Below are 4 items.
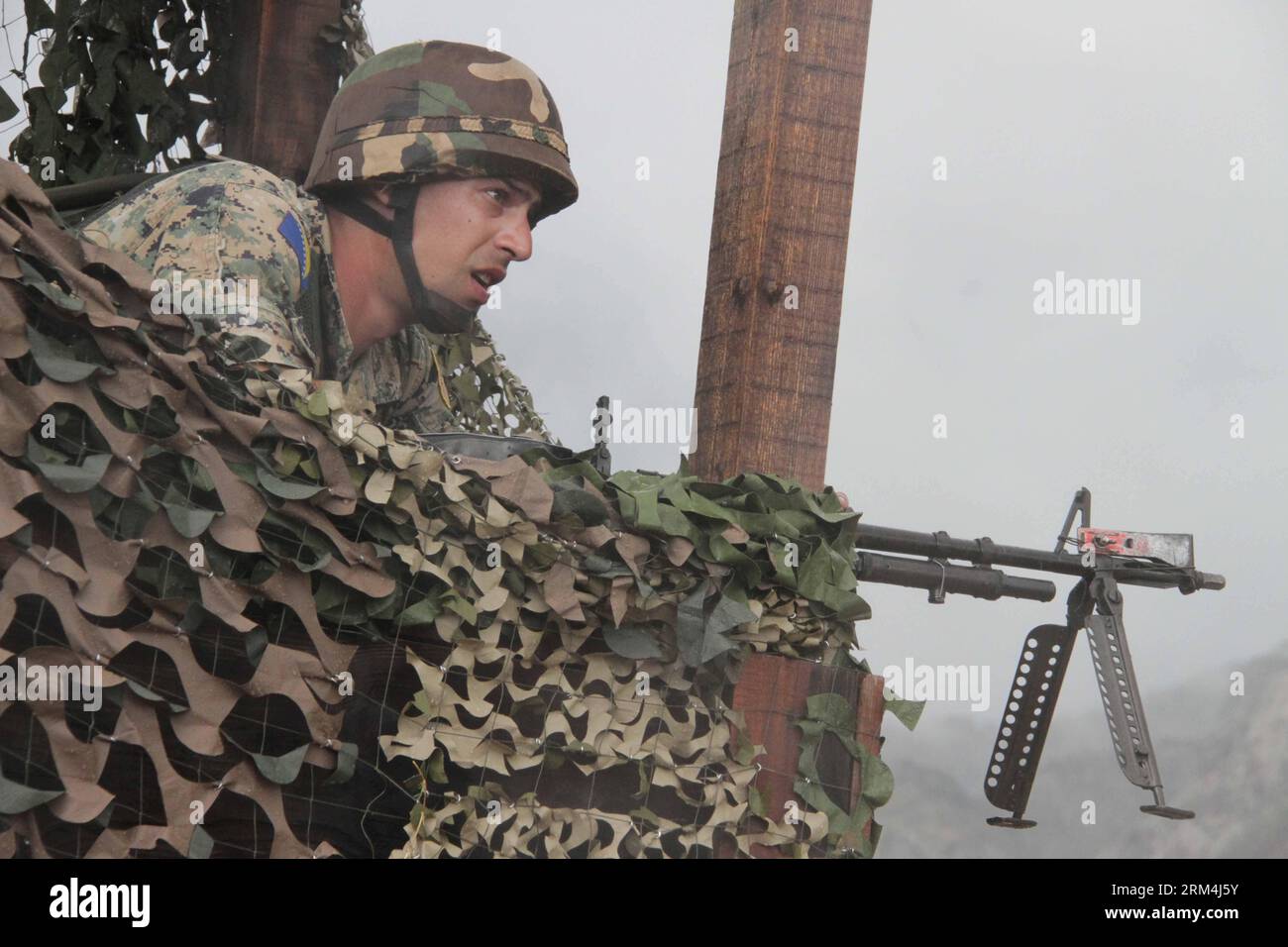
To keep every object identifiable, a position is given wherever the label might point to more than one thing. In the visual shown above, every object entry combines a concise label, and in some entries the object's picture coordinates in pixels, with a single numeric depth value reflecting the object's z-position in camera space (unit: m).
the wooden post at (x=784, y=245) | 3.21
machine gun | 4.79
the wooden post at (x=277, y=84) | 4.06
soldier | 3.02
